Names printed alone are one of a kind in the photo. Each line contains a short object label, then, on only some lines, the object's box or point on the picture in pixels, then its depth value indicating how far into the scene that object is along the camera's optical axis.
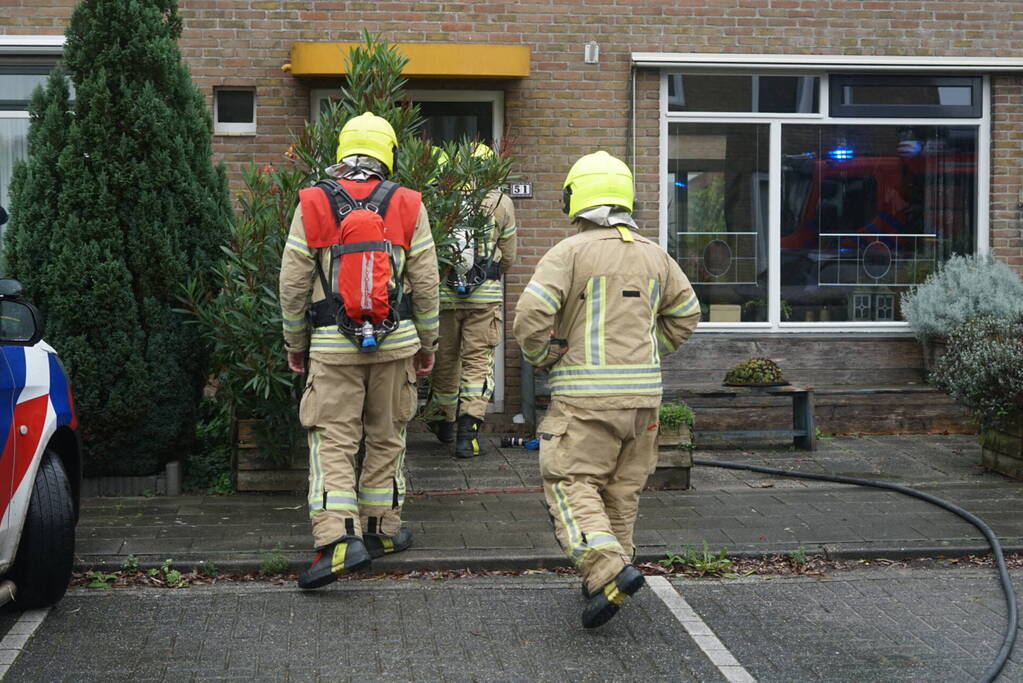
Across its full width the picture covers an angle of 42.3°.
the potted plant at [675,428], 8.17
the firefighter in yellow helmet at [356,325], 5.97
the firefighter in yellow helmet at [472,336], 9.27
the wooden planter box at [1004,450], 8.55
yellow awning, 9.97
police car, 5.17
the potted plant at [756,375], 9.71
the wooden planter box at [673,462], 8.16
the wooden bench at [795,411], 9.53
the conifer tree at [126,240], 7.51
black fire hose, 5.02
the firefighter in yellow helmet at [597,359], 5.53
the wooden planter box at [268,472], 7.86
